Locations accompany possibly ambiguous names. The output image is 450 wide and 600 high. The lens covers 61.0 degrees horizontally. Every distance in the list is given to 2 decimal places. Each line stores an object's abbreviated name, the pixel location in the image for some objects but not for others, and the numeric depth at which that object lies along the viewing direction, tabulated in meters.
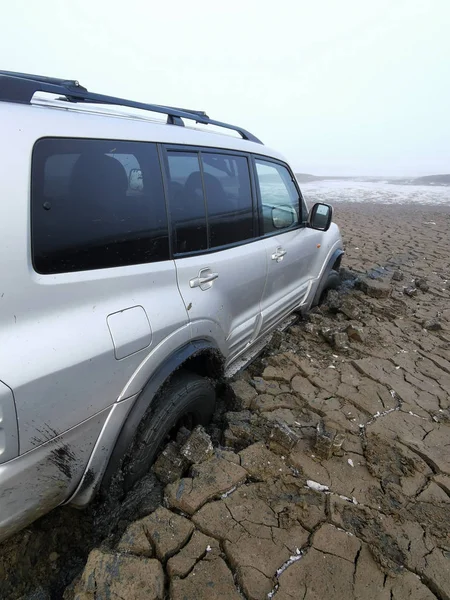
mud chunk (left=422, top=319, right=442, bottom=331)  4.12
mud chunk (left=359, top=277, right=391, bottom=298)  4.81
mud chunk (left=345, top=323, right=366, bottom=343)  3.71
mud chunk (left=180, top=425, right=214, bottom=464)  1.99
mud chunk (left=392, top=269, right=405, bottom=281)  5.65
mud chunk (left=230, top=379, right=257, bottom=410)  2.67
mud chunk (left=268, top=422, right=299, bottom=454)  2.21
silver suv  1.24
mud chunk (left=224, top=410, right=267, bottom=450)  2.29
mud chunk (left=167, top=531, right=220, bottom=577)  1.54
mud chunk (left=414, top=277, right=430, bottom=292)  5.28
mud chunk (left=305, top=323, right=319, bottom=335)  3.73
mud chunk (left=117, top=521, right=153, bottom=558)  1.59
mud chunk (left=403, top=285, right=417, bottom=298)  5.06
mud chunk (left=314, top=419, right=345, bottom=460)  2.23
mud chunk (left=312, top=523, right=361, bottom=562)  1.70
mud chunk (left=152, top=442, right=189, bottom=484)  1.92
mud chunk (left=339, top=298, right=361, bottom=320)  4.16
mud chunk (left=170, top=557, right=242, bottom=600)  1.47
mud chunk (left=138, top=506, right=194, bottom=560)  1.62
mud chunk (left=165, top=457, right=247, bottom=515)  1.82
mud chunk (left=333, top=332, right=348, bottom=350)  3.53
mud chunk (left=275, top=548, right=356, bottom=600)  1.53
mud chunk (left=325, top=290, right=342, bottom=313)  4.34
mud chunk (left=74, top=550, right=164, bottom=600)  1.44
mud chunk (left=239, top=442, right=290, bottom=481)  2.05
